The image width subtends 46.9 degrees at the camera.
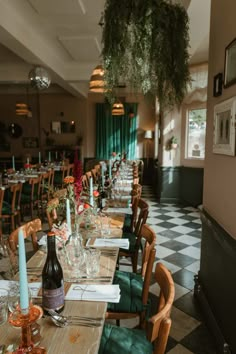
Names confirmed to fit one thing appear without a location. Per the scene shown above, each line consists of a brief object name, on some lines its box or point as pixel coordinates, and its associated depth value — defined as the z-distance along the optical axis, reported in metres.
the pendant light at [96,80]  3.24
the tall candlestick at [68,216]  1.71
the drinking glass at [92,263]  1.52
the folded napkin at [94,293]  1.29
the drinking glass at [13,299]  1.13
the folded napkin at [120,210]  2.85
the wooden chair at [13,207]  3.98
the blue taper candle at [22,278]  0.93
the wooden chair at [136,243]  2.49
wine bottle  1.14
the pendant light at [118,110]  6.84
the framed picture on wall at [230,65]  1.72
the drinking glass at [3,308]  1.14
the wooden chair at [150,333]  1.01
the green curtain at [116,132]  9.56
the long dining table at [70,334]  0.99
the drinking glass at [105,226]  2.15
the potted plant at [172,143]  6.10
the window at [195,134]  6.01
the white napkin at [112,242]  1.91
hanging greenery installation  1.71
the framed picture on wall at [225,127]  1.71
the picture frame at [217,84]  1.99
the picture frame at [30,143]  10.09
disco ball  4.34
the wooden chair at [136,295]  1.67
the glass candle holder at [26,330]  0.95
